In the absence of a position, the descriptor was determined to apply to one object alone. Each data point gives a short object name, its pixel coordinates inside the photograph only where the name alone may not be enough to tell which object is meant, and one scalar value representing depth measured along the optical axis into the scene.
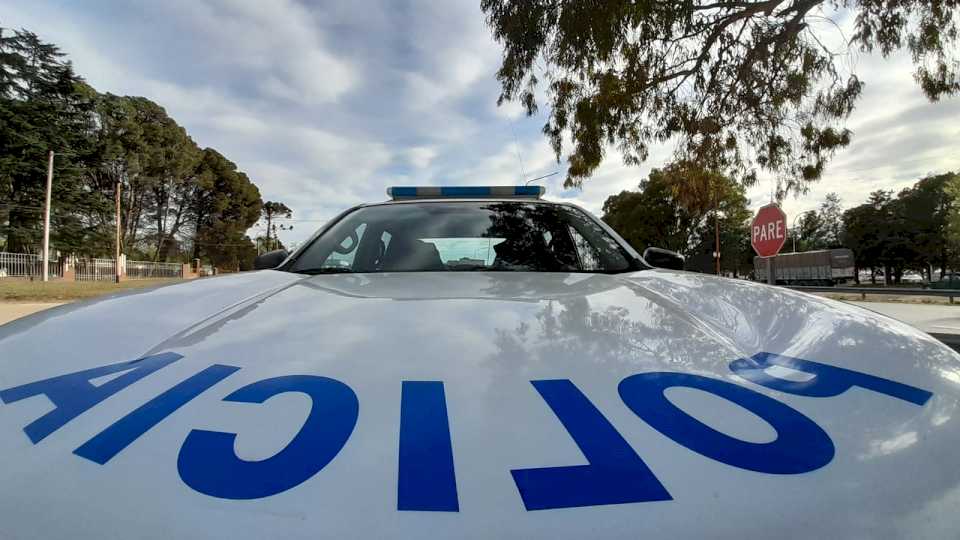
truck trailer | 38.59
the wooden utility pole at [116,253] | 31.58
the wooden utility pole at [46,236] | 25.05
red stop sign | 7.51
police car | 0.64
